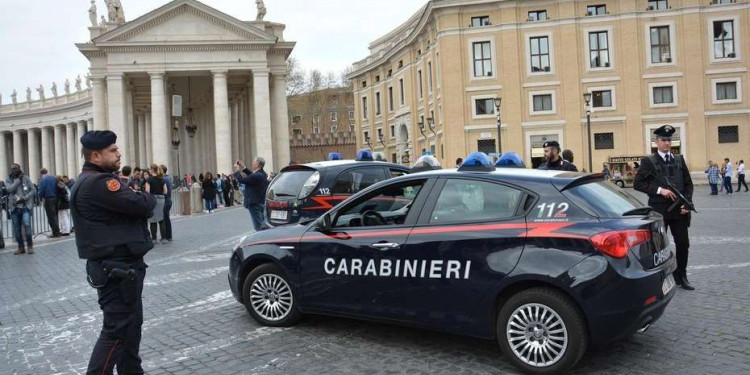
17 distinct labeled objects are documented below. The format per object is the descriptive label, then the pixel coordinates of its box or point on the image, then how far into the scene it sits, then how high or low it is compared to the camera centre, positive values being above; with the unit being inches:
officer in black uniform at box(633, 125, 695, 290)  283.1 -9.2
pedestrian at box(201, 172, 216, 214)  1069.8 -6.0
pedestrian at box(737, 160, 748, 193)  1146.2 -26.5
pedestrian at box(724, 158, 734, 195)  1055.6 -23.9
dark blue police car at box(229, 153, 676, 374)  171.9 -27.9
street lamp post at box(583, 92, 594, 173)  1357.5 +157.7
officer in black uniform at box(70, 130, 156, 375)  159.8 -13.4
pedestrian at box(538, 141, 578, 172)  354.0 +9.9
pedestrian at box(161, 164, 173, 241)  587.0 -20.5
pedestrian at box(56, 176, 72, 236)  686.5 -19.2
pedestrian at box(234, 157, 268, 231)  487.8 -2.7
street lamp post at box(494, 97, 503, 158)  1395.2 +177.1
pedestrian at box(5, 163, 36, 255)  512.3 -4.3
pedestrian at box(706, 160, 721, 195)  1072.3 -26.1
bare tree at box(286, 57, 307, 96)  3325.3 +611.5
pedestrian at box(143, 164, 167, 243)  555.5 +1.3
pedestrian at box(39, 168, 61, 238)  639.8 -1.2
